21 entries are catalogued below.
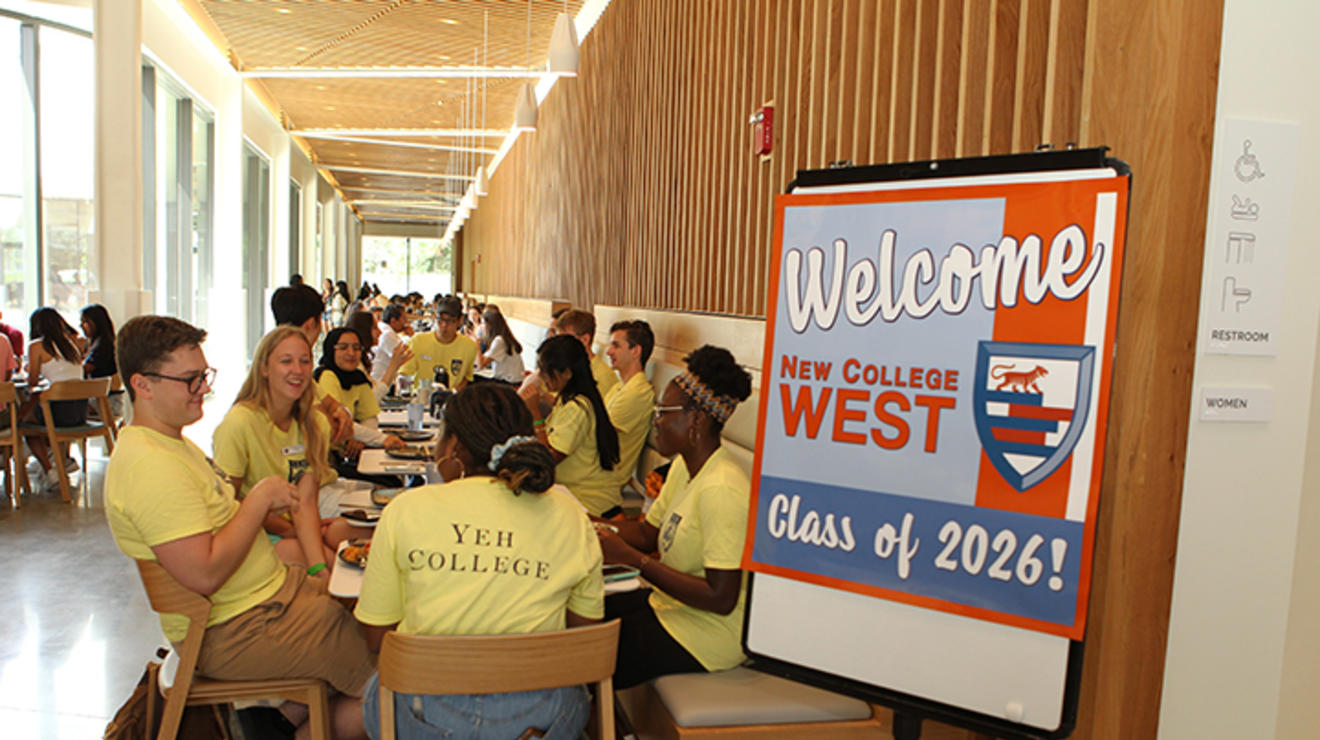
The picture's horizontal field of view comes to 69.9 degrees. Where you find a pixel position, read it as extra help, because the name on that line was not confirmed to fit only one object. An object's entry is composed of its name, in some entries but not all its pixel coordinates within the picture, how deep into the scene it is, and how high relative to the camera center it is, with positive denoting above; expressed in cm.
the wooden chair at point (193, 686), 236 -111
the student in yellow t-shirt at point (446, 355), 739 -63
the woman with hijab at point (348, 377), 511 -58
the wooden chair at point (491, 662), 194 -80
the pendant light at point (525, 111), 882 +157
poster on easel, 182 -19
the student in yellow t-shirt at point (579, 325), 637 -30
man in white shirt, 799 -67
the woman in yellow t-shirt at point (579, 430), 449 -71
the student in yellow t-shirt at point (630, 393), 502 -59
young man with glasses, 229 -68
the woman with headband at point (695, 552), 249 -73
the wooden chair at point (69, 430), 621 -114
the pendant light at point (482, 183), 1428 +145
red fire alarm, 447 +76
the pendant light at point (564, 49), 644 +157
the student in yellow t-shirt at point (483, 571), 209 -66
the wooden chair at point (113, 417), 723 -117
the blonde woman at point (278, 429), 330 -58
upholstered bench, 235 -106
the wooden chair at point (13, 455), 598 -134
